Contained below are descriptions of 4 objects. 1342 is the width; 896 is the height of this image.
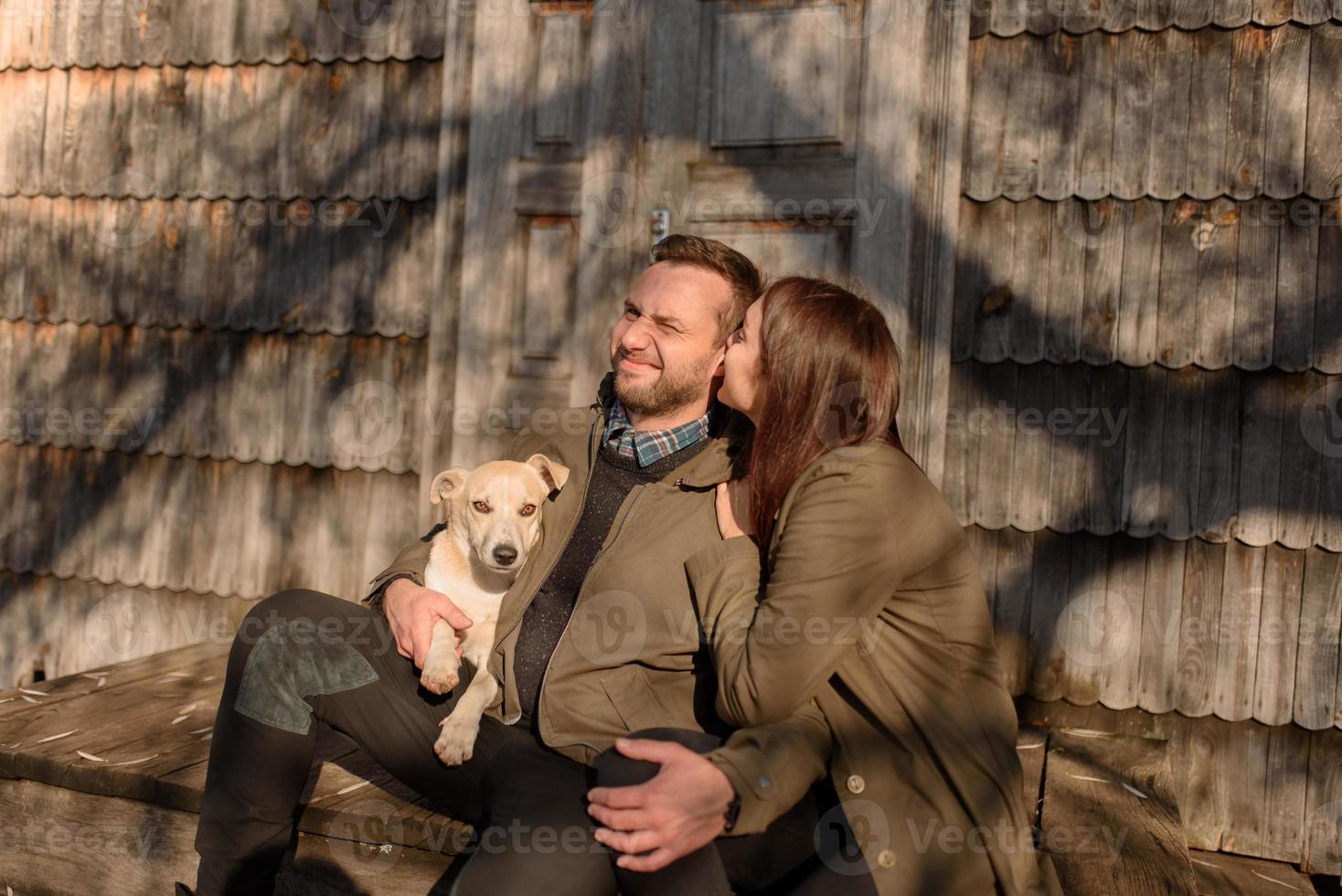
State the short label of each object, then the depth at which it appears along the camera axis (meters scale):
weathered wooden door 4.25
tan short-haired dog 2.98
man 2.52
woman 2.18
